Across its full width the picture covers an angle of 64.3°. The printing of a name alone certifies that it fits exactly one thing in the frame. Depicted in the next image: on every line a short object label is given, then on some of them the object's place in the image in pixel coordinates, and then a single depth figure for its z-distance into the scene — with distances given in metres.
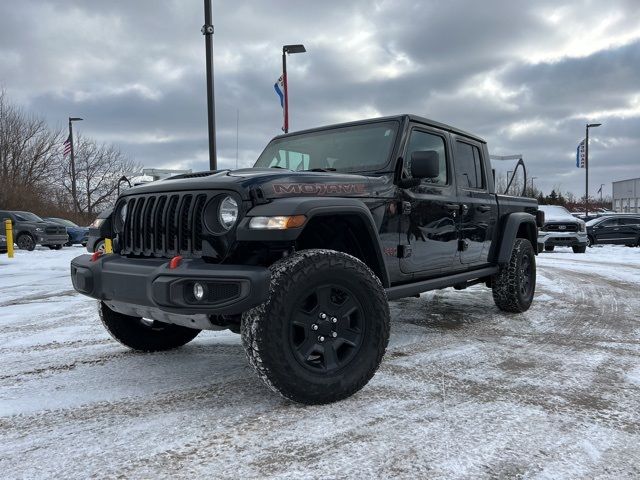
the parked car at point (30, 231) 18.27
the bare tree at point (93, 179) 37.31
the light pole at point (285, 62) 11.84
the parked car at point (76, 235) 21.86
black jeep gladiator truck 2.61
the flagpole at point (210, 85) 8.56
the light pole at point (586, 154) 31.72
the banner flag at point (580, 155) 32.22
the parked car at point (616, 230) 18.52
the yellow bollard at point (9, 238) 14.85
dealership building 64.94
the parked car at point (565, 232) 15.81
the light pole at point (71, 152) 27.02
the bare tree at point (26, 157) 31.03
